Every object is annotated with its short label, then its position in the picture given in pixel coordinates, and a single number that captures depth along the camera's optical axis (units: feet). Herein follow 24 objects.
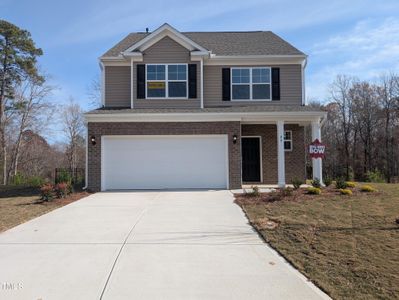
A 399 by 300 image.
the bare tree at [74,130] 142.20
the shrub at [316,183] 44.86
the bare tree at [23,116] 111.45
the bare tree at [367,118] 118.93
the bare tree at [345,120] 121.70
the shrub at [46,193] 41.15
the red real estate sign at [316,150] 48.62
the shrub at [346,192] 40.39
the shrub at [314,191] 40.81
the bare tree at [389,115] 117.08
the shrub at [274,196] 38.17
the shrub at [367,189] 42.24
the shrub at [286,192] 39.45
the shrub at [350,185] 46.01
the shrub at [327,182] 48.51
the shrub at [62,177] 52.01
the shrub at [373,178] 76.07
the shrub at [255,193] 41.16
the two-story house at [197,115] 51.62
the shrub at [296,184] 44.10
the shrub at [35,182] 63.93
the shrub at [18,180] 69.03
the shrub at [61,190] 43.32
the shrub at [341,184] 44.16
